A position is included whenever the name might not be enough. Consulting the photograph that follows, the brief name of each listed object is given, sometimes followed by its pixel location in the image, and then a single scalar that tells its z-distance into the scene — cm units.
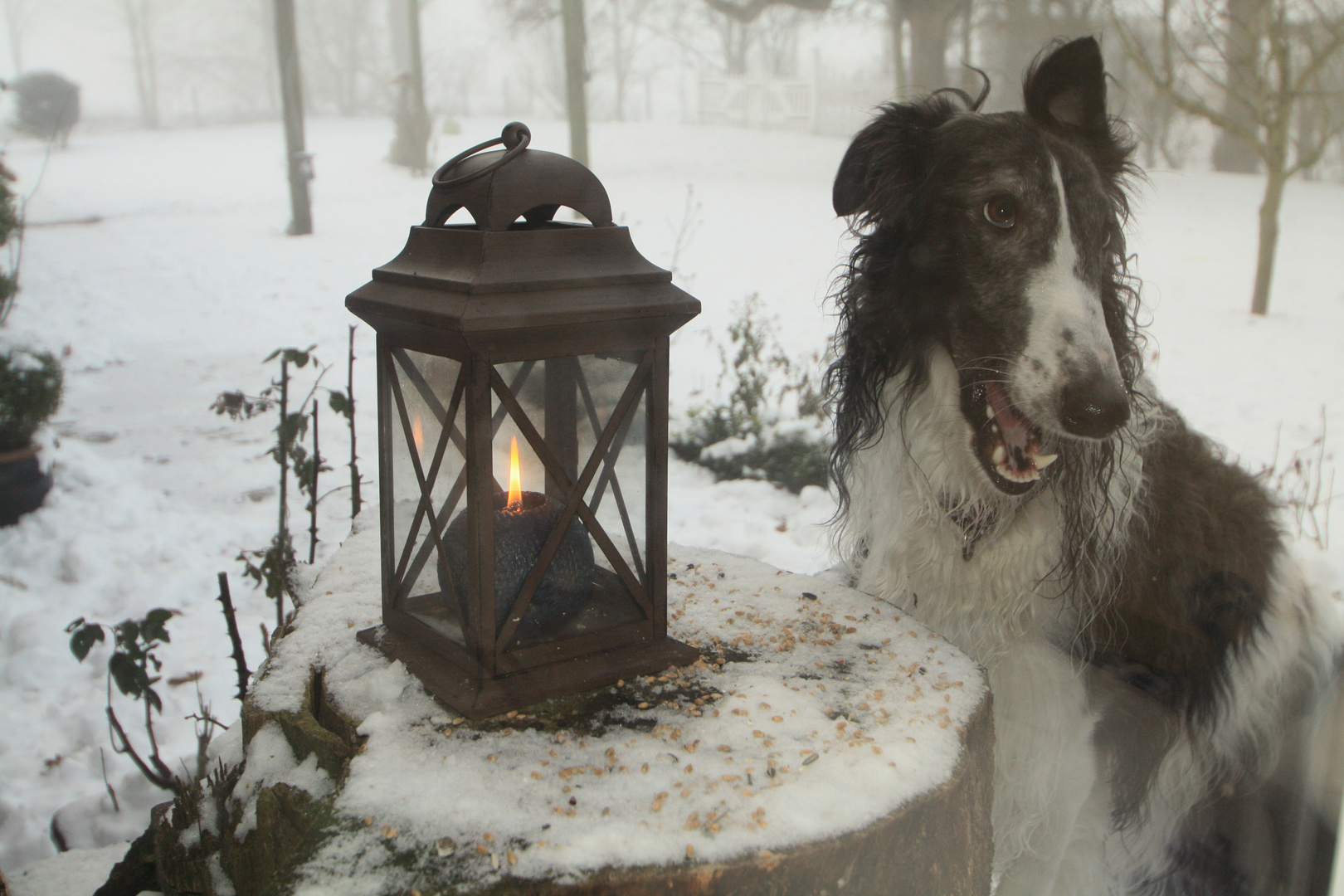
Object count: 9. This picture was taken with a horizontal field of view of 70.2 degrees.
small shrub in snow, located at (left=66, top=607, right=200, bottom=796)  172
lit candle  110
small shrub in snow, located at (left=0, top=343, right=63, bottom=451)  260
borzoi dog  129
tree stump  86
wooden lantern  102
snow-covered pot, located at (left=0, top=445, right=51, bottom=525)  260
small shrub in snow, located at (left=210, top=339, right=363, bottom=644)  218
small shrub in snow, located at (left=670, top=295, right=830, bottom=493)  344
